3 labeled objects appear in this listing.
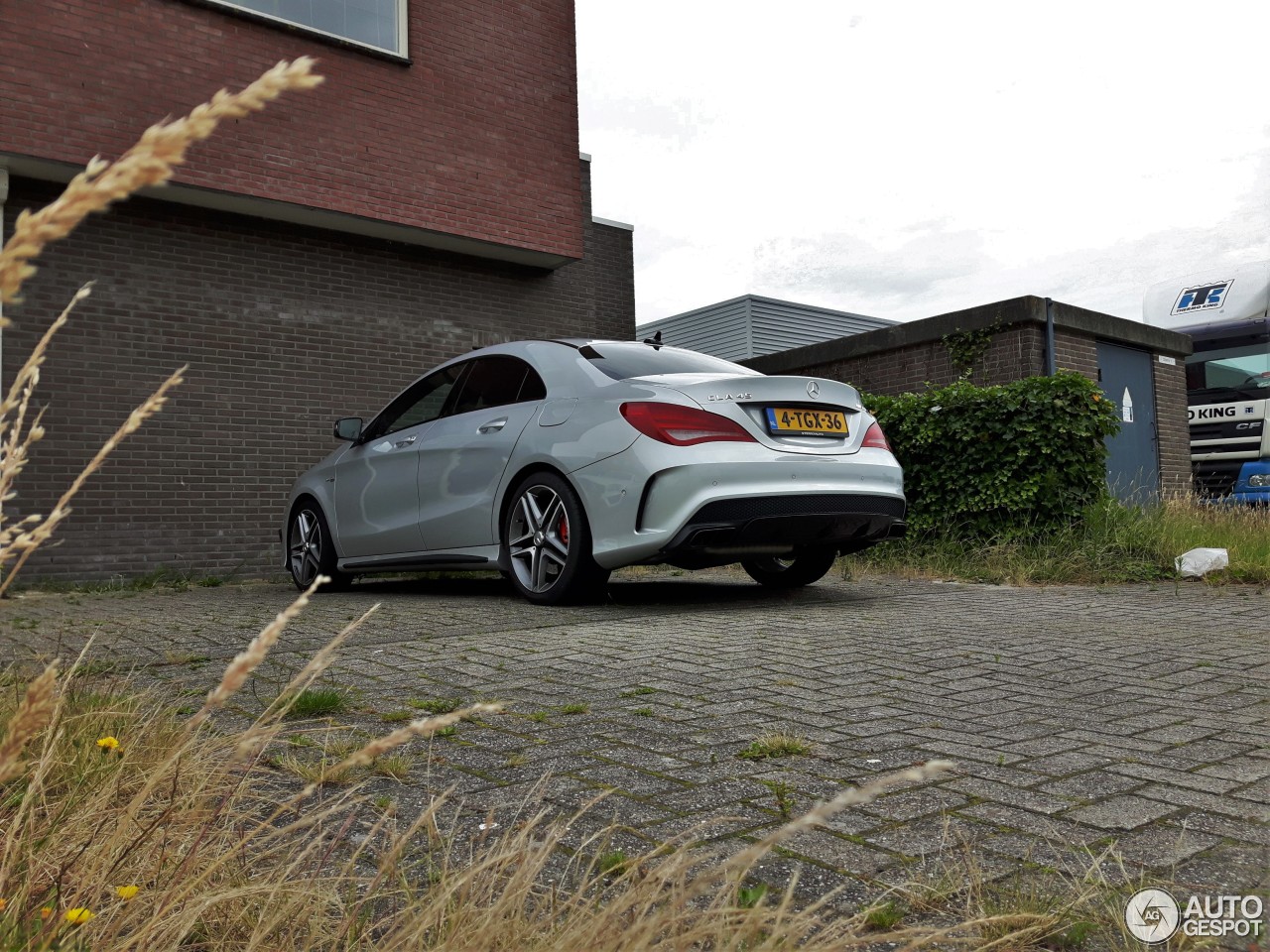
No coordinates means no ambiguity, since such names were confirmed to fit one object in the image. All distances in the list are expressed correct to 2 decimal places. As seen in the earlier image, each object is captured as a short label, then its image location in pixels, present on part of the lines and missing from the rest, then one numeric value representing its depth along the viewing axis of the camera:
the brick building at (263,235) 9.54
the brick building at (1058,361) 10.84
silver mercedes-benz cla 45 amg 5.58
